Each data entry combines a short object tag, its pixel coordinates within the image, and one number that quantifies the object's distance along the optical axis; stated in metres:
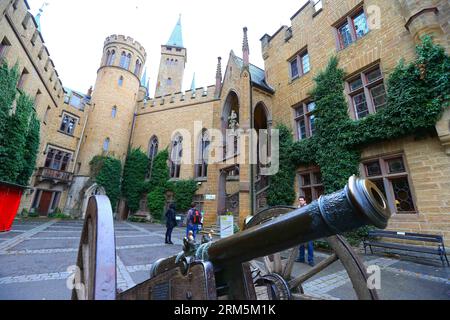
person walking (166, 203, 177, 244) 7.67
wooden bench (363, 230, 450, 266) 5.05
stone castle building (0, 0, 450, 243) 6.29
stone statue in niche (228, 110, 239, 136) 13.66
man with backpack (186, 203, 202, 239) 7.86
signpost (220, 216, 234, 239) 8.74
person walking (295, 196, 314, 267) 4.99
